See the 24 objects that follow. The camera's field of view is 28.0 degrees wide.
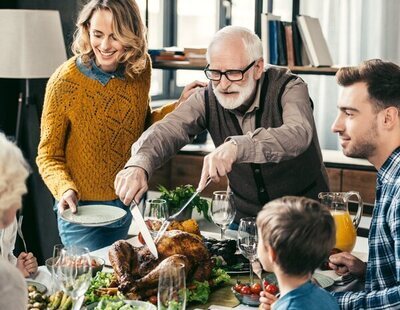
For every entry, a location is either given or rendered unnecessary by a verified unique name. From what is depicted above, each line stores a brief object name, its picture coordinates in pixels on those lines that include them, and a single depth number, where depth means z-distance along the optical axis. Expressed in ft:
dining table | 7.41
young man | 7.06
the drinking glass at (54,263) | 6.91
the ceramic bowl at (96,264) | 7.91
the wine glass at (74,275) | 6.70
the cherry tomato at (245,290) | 7.35
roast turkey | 7.41
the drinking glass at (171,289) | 6.35
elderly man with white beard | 8.93
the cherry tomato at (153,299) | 7.36
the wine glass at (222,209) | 8.95
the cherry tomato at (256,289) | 7.35
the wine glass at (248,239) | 7.76
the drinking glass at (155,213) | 8.65
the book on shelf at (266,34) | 15.25
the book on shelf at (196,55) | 15.84
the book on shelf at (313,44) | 15.10
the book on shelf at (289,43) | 15.30
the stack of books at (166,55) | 16.28
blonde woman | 10.22
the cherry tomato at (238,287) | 7.43
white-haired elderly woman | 5.59
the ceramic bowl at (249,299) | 7.30
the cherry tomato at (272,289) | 6.95
